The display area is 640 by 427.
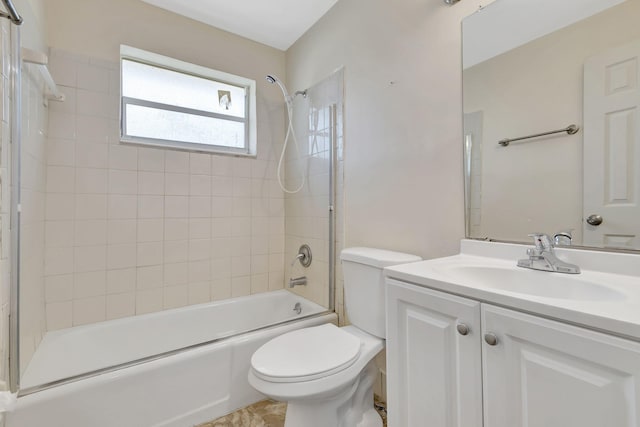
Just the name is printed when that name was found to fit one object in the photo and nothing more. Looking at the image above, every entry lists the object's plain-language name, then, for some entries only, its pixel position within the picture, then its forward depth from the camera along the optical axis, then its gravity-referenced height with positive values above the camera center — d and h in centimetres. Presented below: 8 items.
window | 197 +83
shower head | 200 +95
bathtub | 114 -77
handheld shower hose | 228 +57
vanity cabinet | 54 -37
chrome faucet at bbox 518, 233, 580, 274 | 90 -15
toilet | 108 -61
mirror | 87 +33
